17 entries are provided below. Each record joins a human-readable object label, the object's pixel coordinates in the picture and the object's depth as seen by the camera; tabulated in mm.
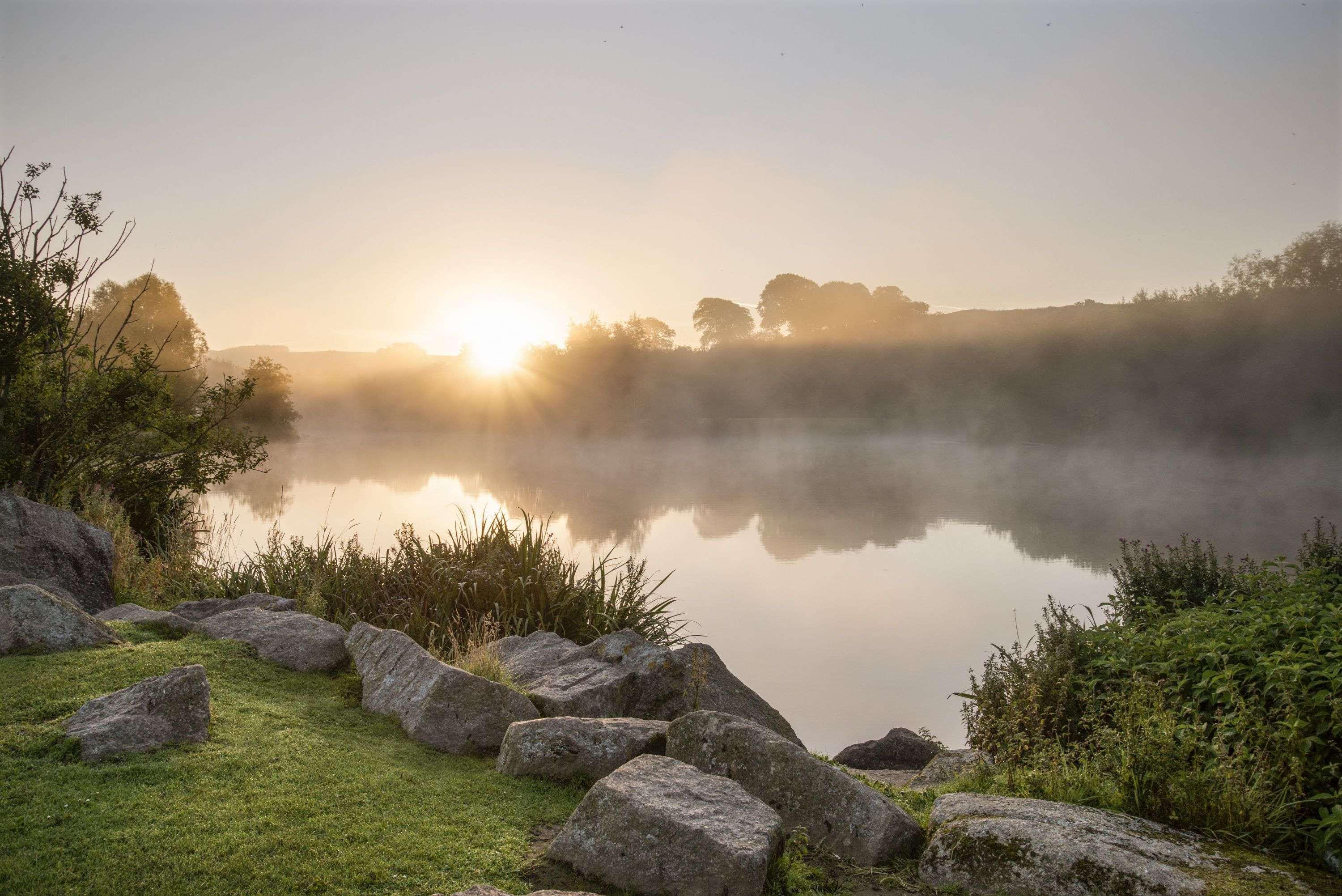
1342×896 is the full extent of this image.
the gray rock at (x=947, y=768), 5035
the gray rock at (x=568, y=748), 4125
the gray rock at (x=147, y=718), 3566
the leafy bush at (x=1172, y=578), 6857
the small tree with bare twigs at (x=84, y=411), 8500
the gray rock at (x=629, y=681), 5289
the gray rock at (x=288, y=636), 5543
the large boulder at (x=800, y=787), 3695
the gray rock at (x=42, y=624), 4828
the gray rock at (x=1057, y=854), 3092
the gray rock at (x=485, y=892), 2680
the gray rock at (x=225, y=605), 6727
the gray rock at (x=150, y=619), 5844
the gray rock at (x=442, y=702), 4477
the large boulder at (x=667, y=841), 3051
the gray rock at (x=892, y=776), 5965
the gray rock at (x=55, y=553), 6652
